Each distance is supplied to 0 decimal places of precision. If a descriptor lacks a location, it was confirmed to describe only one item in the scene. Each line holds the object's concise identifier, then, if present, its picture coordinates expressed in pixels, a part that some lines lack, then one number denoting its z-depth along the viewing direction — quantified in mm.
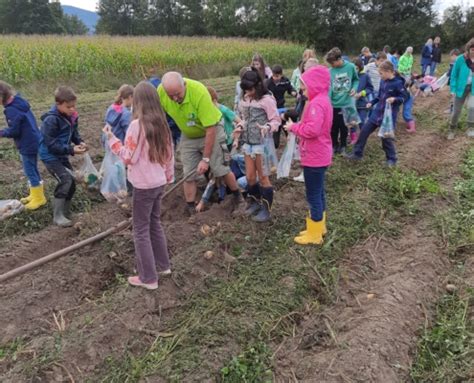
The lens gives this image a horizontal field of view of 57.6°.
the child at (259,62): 6340
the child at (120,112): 5730
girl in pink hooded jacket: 4219
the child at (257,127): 4656
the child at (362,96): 8523
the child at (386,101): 6961
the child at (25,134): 5172
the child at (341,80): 6959
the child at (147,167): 3281
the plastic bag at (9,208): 5246
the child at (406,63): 13727
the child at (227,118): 5816
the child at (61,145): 4922
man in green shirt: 4484
